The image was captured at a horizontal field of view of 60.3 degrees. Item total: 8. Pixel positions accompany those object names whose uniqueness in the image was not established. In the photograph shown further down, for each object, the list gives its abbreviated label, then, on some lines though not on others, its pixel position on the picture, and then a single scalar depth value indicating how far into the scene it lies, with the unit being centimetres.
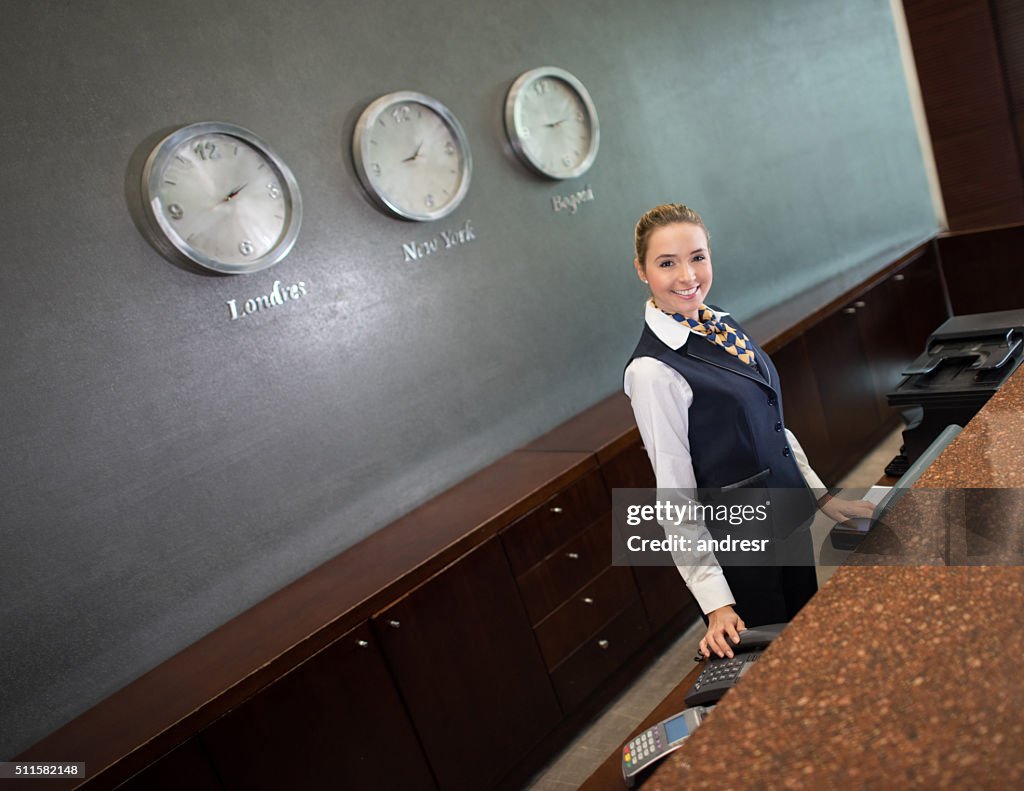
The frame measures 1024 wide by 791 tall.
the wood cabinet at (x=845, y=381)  457
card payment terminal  146
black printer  244
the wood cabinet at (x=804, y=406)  425
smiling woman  206
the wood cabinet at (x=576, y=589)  304
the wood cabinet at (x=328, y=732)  227
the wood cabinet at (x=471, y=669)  264
